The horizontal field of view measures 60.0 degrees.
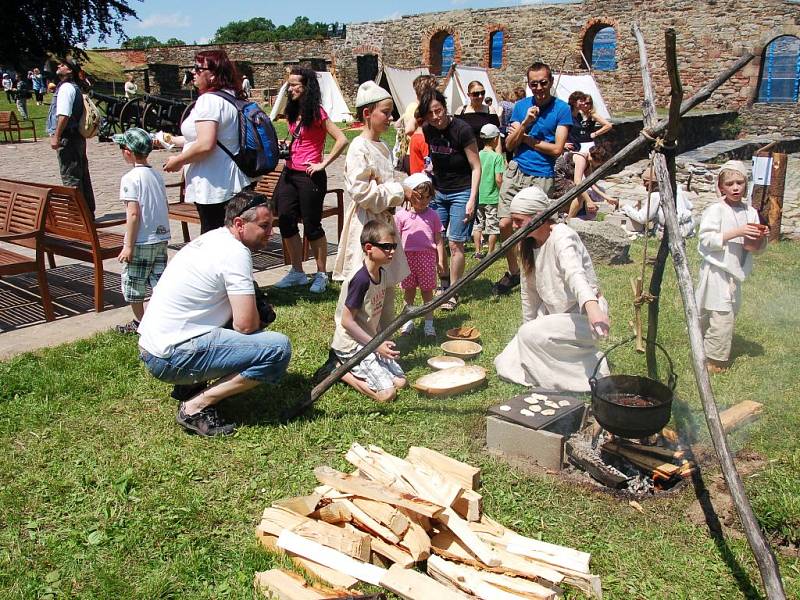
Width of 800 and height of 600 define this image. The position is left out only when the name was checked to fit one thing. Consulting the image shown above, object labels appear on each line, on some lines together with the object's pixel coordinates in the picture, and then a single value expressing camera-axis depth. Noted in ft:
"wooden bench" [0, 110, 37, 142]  66.13
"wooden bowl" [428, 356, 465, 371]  17.71
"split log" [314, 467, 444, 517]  10.59
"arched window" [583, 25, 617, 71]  97.19
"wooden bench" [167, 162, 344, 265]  26.32
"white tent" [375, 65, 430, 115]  65.67
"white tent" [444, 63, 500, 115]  57.39
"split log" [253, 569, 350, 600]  9.55
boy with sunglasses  15.58
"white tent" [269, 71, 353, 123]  79.92
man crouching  13.62
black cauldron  12.00
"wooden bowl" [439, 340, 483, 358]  18.43
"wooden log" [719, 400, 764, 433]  14.37
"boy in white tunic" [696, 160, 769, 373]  17.24
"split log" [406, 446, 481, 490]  12.21
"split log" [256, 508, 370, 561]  10.30
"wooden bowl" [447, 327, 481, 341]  19.55
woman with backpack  19.11
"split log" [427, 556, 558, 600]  9.35
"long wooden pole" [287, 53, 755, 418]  12.44
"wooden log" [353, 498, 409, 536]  10.47
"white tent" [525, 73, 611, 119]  56.18
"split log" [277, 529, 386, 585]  9.92
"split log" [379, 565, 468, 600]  9.30
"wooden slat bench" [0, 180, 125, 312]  20.63
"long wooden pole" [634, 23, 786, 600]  8.77
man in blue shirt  22.57
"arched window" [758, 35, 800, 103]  80.38
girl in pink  19.85
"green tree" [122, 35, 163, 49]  323.20
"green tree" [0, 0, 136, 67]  98.84
